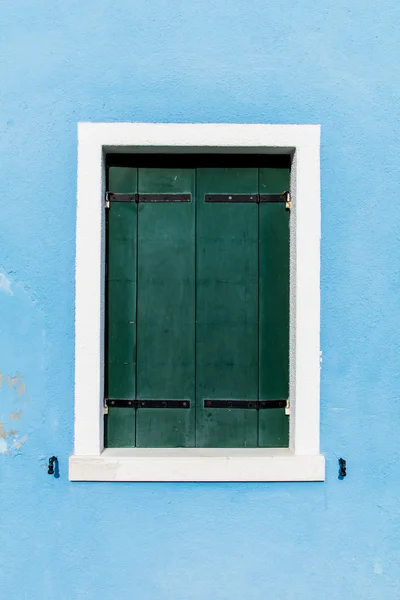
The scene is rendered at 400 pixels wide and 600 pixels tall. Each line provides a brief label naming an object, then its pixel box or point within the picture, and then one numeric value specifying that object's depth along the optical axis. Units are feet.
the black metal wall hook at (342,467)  8.30
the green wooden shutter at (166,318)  8.73
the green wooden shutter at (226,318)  8.74
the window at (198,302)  8.74
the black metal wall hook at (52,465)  8.21
